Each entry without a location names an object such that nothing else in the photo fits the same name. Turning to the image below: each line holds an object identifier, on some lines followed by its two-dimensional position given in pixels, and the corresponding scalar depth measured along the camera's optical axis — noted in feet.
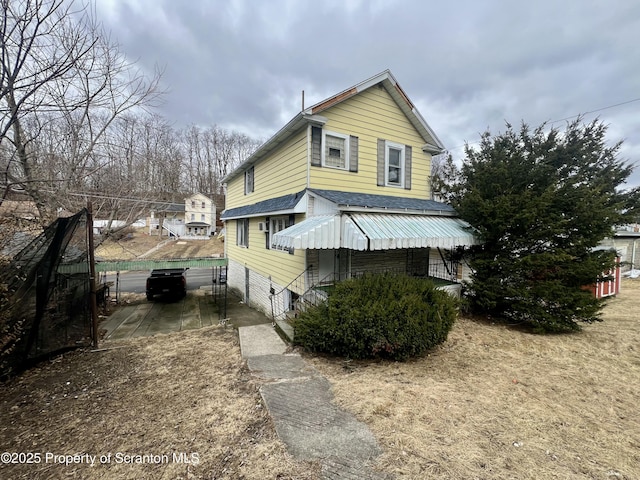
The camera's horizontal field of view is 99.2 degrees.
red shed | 40.70
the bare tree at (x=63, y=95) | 13.79
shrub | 16.28
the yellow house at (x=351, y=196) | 22.57
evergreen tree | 23.85
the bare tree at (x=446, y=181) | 31.71
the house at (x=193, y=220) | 155.78
